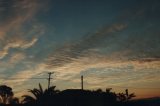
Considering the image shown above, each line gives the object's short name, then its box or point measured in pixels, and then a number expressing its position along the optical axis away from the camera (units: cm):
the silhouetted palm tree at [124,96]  3610
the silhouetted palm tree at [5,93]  4112
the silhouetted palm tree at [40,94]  2554
